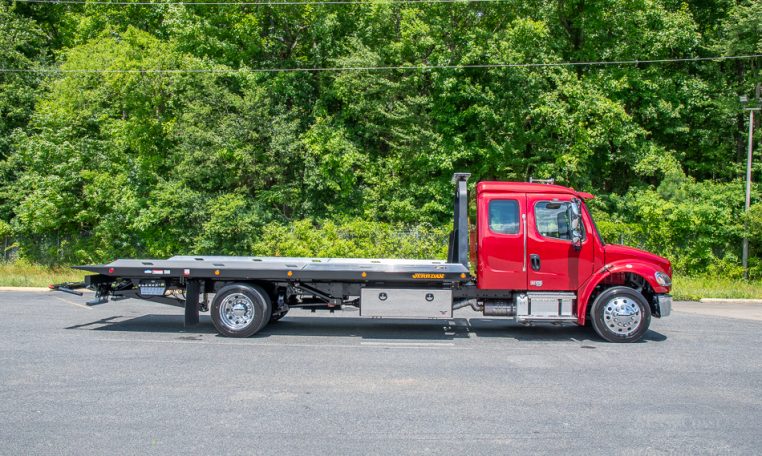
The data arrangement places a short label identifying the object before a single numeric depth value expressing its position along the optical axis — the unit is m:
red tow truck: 10.22
